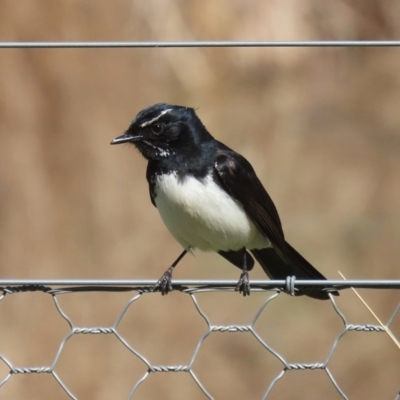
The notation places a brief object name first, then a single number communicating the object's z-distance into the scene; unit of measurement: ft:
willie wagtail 24.99
